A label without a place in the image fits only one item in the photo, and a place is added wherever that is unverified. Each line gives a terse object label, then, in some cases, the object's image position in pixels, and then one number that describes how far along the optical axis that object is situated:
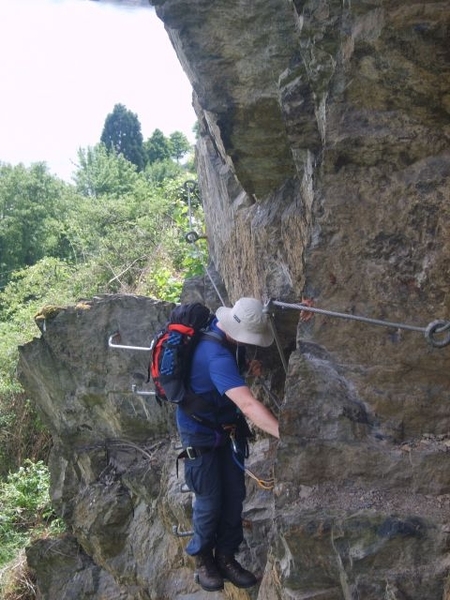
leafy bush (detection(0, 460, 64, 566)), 13.02
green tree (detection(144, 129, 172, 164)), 44.06
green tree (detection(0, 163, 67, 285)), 28.69
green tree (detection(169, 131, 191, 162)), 43.97
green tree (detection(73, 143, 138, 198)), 33.34
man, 4.30
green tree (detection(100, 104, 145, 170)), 43.47
